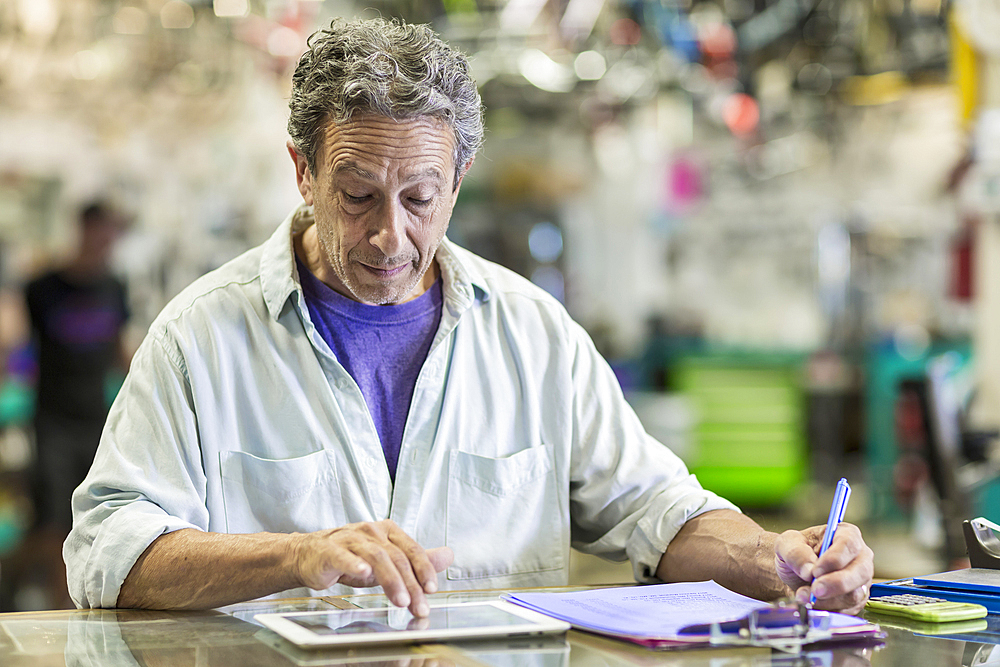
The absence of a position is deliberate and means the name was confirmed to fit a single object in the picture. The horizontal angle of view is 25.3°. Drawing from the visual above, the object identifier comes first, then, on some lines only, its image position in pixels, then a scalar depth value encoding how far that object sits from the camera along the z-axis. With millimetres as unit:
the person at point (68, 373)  4973
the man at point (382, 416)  2135
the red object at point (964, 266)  7136
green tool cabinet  7581
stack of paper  1932
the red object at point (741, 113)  7251
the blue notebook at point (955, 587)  2099
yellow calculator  2039
